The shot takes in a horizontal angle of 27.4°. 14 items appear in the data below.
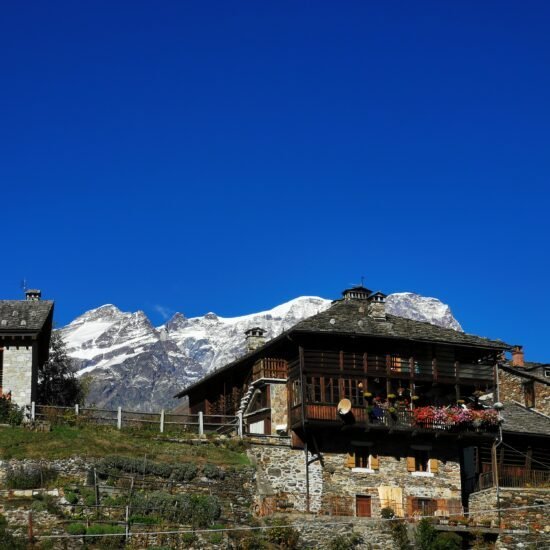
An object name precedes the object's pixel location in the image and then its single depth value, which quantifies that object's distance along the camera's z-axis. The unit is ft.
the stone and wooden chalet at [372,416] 174.60
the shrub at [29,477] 154.51
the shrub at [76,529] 146.00
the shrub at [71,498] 152.25
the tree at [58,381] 248.52
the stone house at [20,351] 178.91
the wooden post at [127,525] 148.25
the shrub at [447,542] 163.73
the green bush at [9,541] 140.97
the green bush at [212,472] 165.37
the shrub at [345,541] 160.04
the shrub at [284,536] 156.15
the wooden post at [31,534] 143.74
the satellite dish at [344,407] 172.76
